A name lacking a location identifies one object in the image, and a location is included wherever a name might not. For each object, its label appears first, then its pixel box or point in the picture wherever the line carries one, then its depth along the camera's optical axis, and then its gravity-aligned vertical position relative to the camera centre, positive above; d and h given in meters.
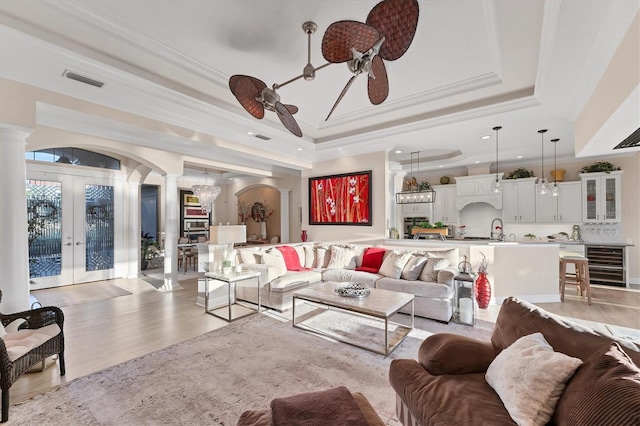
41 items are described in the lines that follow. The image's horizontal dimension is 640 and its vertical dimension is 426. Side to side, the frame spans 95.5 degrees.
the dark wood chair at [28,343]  1.99 -1.01
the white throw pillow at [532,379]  1.30 -0.81
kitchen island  4.65 -0.96
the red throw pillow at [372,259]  4.92 -0.82
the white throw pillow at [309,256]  5.44 -0.83
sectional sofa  3.93 -0.95
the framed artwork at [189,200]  9.75 +0.44
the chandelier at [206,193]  6.74 +0.46
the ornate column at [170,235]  5.61 -0.43
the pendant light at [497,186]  5.19 +0.44
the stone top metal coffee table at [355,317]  3.05 -1.43
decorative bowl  3.40 -0.94
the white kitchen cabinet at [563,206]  6.36 +0.10
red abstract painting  5.85 +0.27
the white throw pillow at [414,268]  4.30 -0.85
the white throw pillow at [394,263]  4.45 -0.81
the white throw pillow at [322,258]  5.41 -0.86
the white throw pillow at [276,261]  4.77 -0.81
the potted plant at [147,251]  7.54 -0.98
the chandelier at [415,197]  5.68 +0.29
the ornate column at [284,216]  8.57 -0.11
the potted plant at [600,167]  6.00 +0.89
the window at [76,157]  5.73 +1.19
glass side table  4.05 -1.34
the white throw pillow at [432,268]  4.13 -0.82
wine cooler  5.73 -1.12
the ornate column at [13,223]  2.70 -0.08
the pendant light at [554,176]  5.57 +0.78
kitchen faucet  6.96 -0.49
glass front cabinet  5.93 +0.26
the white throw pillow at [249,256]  4.89 -0.74
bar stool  4.61 -1.04
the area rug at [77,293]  4.85 -1.47
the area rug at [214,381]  2.05 -1.42
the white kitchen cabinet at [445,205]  7.86 +0.17
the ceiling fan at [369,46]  1.62 +1.04
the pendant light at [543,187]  5.49 +0.44
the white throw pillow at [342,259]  5.18 -0.85
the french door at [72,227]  5.66 -0.27
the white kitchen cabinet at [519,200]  6.84 +0.24
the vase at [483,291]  3.99 -1.10
